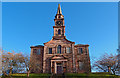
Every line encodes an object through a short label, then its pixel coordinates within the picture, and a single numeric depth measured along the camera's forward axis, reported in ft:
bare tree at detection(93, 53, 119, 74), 73.97
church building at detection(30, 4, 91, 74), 93.15
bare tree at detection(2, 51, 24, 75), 80.64
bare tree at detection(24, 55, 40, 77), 80.02
